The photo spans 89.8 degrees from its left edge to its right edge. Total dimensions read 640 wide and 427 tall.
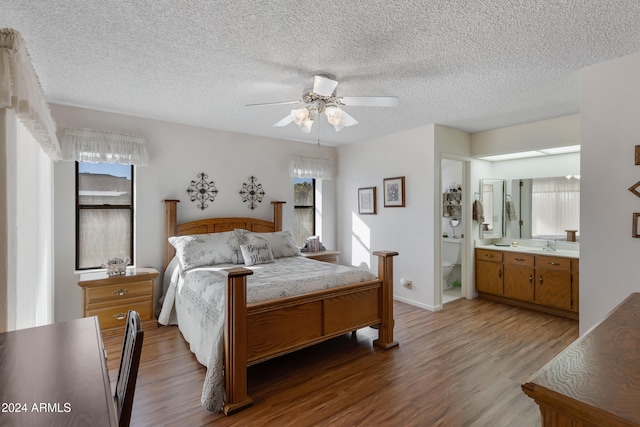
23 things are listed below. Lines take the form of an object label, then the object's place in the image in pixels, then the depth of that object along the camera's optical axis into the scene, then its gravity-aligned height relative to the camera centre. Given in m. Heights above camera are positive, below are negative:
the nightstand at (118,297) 3.19 -0.89
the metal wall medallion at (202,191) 4.18 +0.28
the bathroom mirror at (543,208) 4.31 +0.06
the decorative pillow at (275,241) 3.95 -0.36
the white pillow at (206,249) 3.49 -0.42
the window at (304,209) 5.27 +0.05
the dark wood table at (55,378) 0.84 -0.54
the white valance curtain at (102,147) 3.34 +0.70
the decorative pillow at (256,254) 3.65 -0.48
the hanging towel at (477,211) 4.81 +0.01
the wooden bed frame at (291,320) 2.16 -0.88
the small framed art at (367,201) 4.95 +0.17
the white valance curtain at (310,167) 5.01 +0.72
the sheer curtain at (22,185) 1.51 +0.16
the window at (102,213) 3.58 -0.02
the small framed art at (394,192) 4.53 +0.29
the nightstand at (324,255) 4.60 -0.63
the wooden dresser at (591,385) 0.71 -0.44
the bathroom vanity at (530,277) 3.83 -0.85
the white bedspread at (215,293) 2.17 -0.69
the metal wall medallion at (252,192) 4.61 +0.28
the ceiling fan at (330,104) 2.46 +0.85
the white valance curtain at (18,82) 1.47 +0.63
